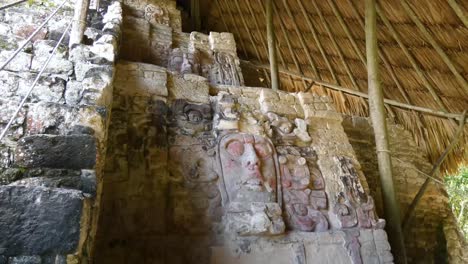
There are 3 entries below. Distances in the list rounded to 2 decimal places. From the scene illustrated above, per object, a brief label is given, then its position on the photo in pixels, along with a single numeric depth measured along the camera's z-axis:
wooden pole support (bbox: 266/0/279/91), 5.84
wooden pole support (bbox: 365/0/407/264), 4.08
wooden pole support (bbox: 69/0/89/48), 2.96
